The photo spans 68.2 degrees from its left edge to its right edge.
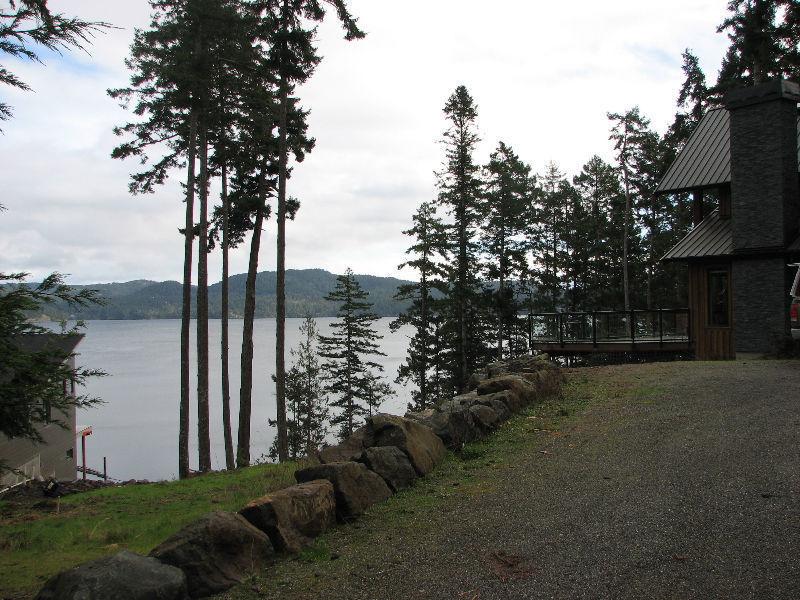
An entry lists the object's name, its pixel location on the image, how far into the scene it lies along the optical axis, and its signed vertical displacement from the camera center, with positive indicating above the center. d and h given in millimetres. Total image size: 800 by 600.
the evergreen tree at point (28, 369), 6133 -425
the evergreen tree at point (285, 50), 15156 +7247
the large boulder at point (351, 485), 5727 -1622
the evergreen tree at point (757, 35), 24844 +12138
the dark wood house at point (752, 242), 16594 +2302
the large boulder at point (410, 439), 6992 -1398
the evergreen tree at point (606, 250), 38344 +4644
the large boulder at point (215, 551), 4383 -1733
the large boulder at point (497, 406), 9211 -1297
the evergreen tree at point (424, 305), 34925 +1186
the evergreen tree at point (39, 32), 6633 +3360
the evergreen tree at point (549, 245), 38719 +5207
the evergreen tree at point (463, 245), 33594 +4595
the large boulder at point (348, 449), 7251 -1563
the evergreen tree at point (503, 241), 35562 +5058
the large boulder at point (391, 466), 6496 -1575
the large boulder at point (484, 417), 8565 -1381
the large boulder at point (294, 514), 4988 -1652
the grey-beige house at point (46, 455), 23312 -5869
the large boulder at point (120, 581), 3781 -1677
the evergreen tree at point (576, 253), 38594 +4537
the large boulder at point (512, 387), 10195 -1108
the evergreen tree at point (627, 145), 35938 +10841
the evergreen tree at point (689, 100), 36406 +13820
